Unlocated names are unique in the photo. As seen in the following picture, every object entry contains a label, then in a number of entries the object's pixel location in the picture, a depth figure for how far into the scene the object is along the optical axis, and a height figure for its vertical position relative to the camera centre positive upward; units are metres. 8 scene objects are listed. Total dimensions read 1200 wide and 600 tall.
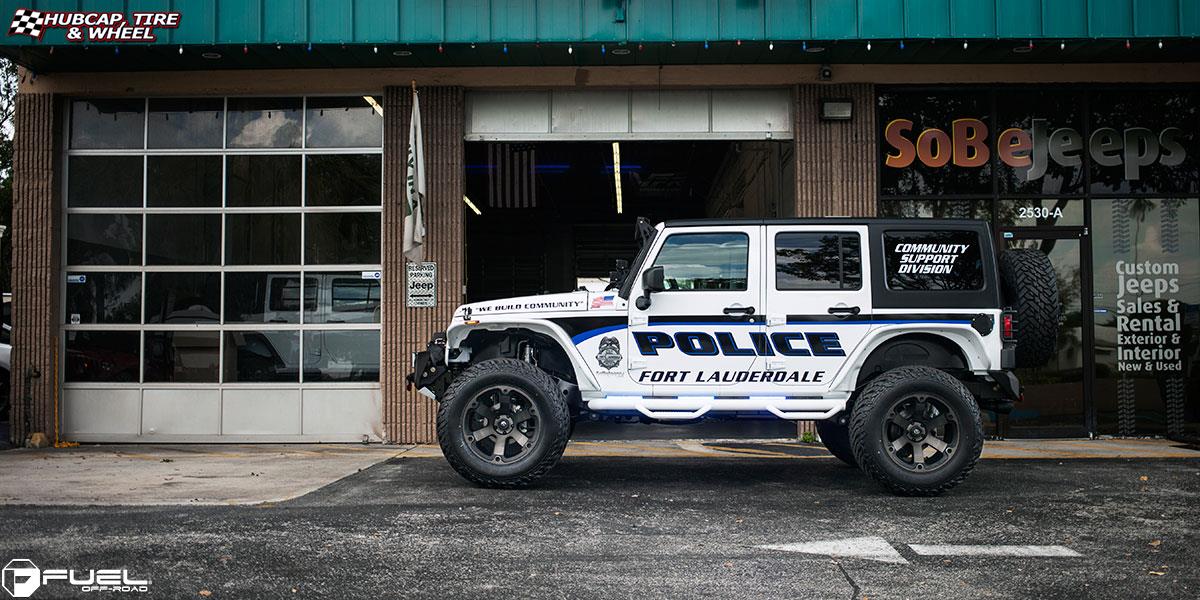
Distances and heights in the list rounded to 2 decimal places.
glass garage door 11.65 +0.69
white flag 11.04 +1.46
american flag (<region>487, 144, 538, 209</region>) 14.84 +2.39
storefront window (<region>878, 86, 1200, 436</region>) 11.55 +1.21
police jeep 7.66 -0.09
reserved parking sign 11.53 +0.46
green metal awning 10.23 +3.03
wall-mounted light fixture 11.56 +2.41
